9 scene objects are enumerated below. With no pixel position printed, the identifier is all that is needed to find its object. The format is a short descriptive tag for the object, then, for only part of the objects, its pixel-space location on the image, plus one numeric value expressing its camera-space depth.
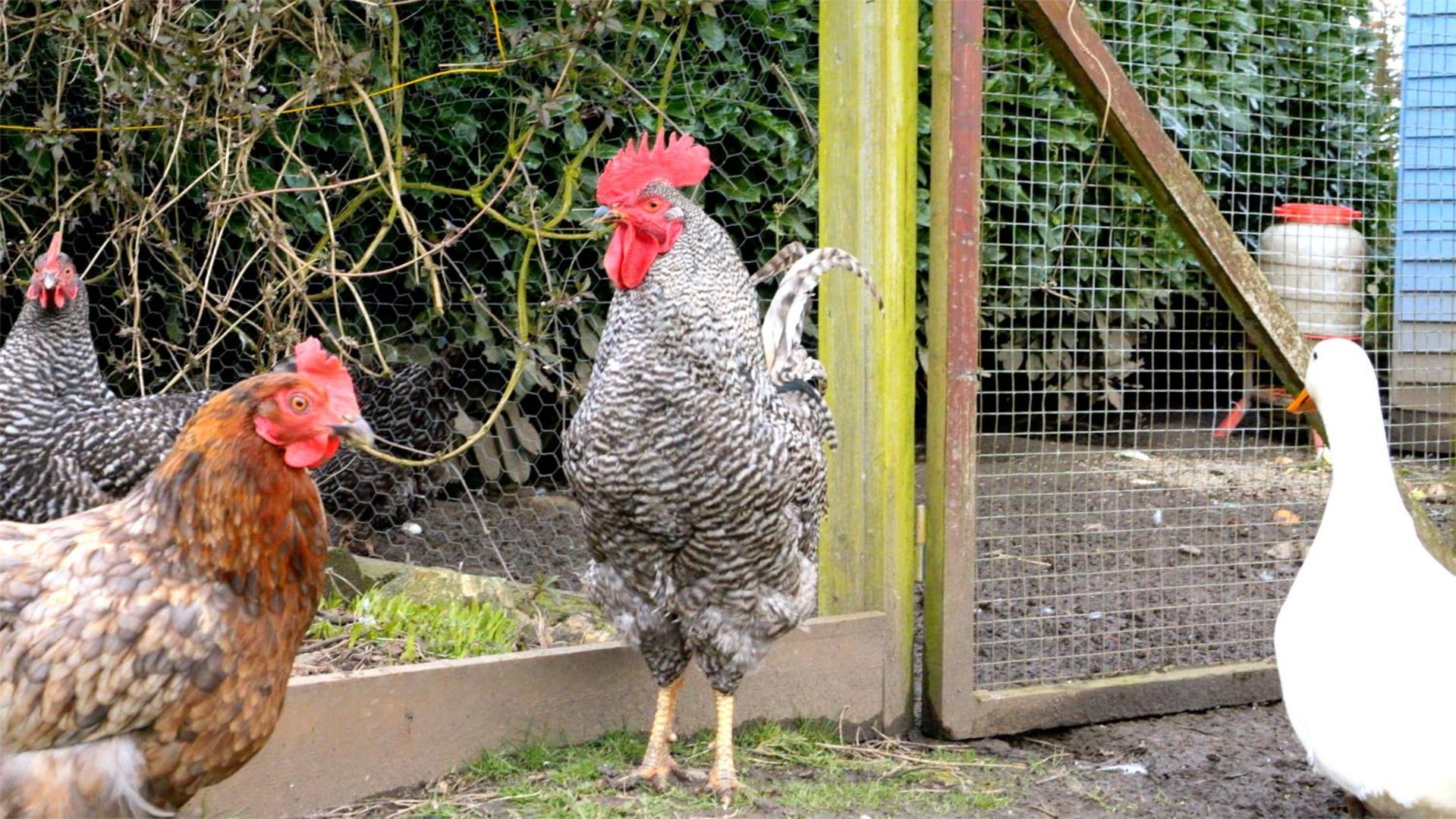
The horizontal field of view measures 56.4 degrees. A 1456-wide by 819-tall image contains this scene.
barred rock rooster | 3.17
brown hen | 2.36
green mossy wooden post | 3.78
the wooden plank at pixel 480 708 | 3.13
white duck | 2.80
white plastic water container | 4.91
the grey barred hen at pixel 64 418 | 4.12
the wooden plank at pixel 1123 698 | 3.89
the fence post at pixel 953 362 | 3.69
